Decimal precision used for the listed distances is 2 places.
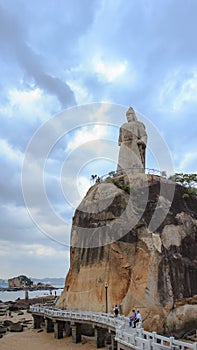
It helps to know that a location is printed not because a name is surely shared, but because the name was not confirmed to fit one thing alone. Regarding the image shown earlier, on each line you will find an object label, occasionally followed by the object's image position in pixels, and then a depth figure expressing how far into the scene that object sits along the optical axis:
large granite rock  30.61
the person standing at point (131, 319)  20.14
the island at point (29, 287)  174.31
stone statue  42.56
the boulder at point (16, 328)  39.77
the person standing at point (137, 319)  19.75
